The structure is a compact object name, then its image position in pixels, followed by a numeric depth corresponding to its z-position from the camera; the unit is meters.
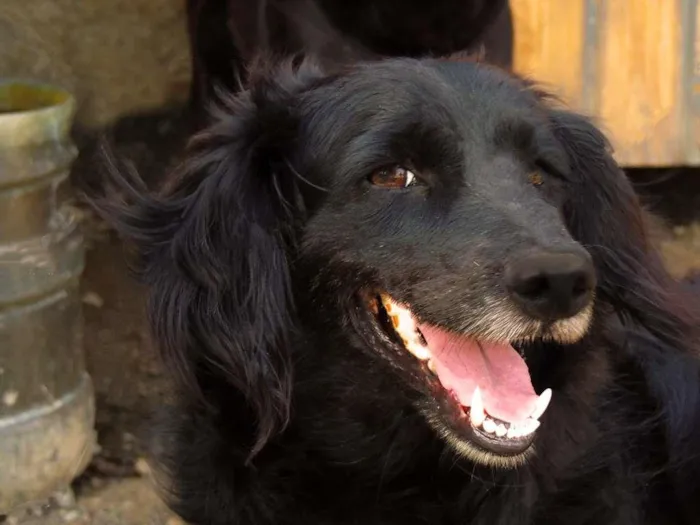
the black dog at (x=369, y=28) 2.92
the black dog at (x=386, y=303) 1.78
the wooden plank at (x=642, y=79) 3.09
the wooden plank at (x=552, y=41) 3.06
